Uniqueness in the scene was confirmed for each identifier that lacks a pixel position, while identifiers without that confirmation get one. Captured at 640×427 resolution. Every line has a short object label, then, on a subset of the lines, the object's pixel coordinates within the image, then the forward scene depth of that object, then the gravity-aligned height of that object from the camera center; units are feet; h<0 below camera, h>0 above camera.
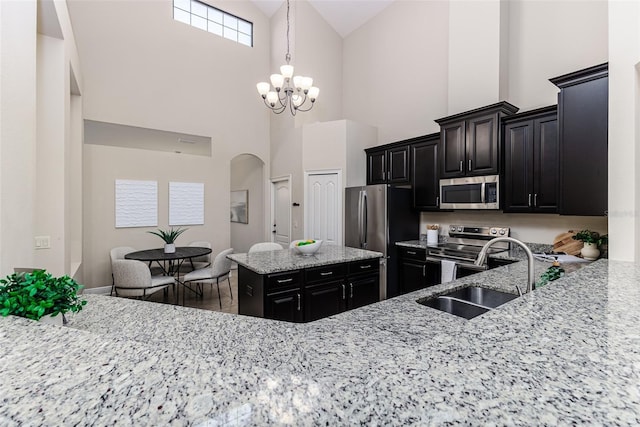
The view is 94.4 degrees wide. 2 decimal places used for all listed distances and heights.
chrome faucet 4.93 -0.80
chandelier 12.51 +5.63
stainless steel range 11.78 -1.44
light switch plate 9.14 -0.91
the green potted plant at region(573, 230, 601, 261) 9.38 -1.04
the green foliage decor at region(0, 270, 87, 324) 2.99 -0.87
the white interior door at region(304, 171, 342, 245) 17.00 +0.33
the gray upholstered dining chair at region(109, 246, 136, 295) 14.29 -1.95
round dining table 13.03 -1.93
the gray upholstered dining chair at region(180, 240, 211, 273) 16.49 -2.70
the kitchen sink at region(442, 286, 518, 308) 5.78 -1.69
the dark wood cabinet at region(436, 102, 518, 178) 11.64 +2.97
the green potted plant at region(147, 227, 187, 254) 14.01 -1.45
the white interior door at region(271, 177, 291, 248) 19.76 +0.10
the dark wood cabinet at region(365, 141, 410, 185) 15.23 +2.64
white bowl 9.59 -1.15
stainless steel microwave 11.71 +0.82
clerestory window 18.25 +12.54
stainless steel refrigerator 14.25 -0.54
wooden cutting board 10.19 -1.12
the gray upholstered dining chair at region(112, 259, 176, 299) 11.72 -2.60
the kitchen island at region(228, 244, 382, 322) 8.06 -2.11
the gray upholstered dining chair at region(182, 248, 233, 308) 13.28 -2.78
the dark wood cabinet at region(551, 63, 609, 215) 8.17 +2.10
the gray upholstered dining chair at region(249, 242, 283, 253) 11.95 -1.42
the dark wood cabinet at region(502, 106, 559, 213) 10.41 +1.85
